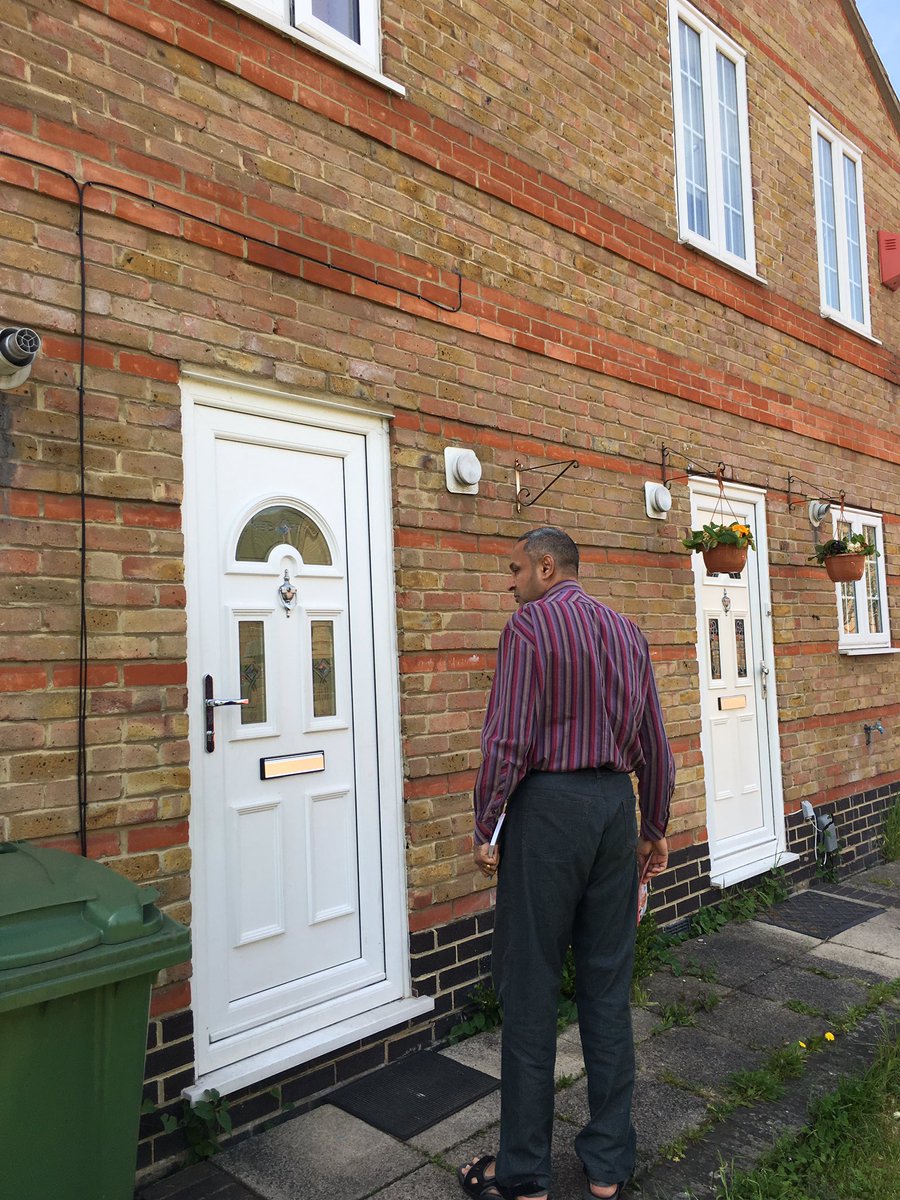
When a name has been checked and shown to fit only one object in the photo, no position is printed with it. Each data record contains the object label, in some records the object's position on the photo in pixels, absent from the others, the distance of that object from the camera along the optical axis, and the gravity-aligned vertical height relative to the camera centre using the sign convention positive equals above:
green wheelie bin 2.08 -0.83
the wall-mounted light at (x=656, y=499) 5.69 +0.85
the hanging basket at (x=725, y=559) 5.68 +0.48
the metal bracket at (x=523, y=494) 4.81 +0.77
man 2.77 -0.67
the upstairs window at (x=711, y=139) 6.42 +3.58
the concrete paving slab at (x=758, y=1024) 4.15 -1.77
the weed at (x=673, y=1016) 4.30 -1.74
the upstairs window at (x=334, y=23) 3.89 +2.71
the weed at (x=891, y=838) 7.94 -1.74
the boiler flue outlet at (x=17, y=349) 2.74 +0.92
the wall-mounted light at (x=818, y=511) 7.38 +0.97
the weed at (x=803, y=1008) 4.45 -1.78
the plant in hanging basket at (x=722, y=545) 5.64 +0.57
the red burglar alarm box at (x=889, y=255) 8.89 +3.56
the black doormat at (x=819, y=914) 5.86 -1.82
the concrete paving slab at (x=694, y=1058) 3.78 -1.75
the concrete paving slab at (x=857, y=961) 5.01 -1.80
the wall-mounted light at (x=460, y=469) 4.42 +0.84
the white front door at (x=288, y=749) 3.47 -0.38
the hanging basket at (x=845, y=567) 7.04 +0.50
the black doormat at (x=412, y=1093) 3.42 -1.70
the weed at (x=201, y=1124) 3.15 -1.57
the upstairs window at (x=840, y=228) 8.09 +3.62
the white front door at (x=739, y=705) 6.23 -0.46
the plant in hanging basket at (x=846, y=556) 7.02 +0.59
